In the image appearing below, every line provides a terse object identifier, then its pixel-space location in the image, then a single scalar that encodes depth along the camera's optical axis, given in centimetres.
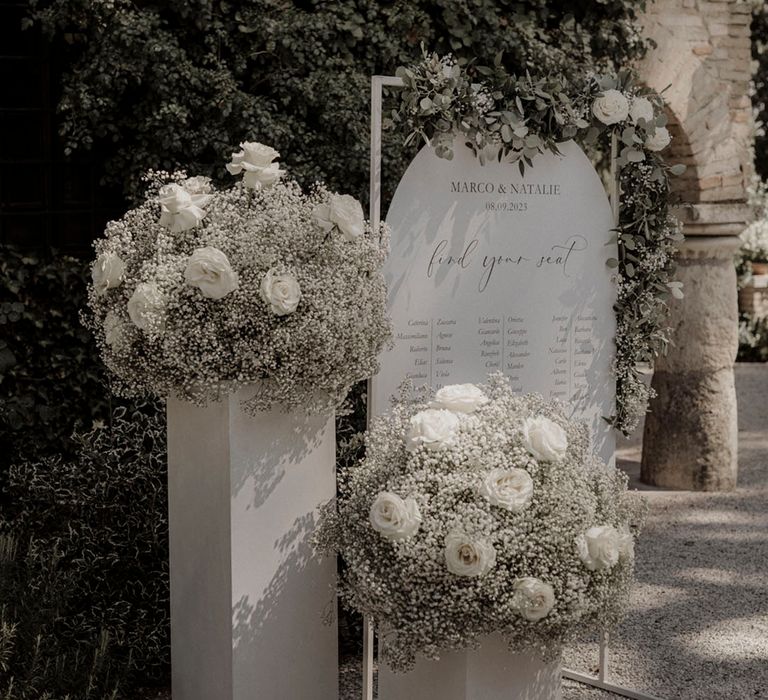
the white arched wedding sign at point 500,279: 364
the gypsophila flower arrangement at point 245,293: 308
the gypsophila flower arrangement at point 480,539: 287
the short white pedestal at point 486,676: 300
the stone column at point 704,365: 741
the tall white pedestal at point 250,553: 325
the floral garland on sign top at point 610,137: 360
